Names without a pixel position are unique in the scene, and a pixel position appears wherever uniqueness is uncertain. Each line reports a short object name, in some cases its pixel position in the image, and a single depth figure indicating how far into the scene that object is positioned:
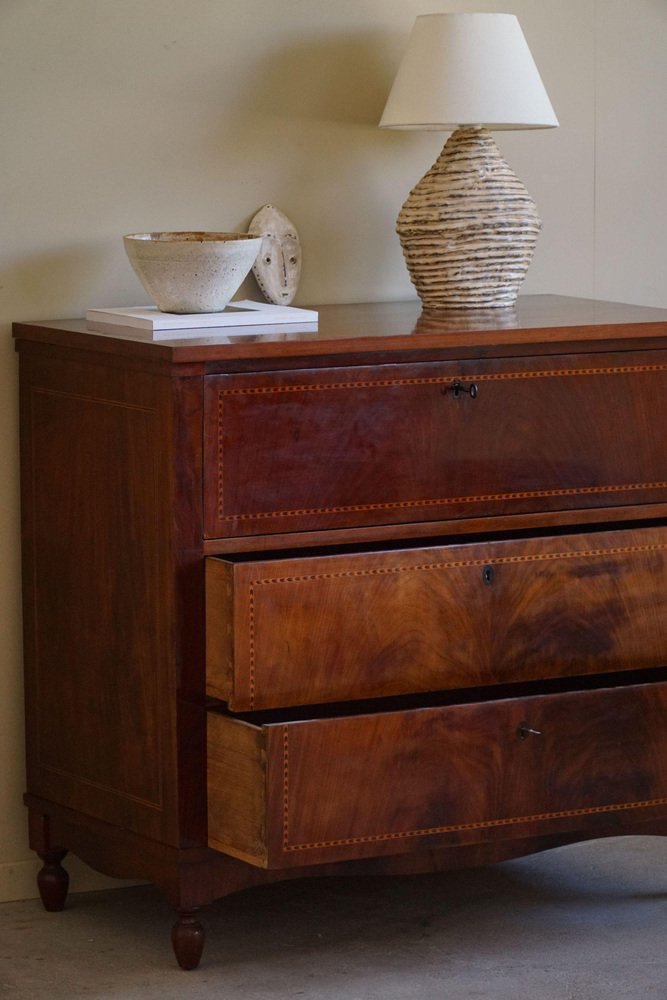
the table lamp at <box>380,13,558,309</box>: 3.89
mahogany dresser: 3.33
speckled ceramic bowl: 3.57
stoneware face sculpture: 4.09
